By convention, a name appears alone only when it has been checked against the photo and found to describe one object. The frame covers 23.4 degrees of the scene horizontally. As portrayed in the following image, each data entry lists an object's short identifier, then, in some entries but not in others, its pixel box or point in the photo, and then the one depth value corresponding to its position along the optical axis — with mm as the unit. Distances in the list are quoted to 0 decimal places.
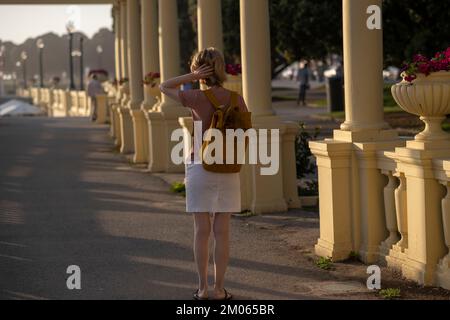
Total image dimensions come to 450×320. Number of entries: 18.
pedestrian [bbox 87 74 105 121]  39125
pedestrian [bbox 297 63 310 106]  43412
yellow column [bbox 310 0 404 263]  9266
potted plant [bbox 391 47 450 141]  8070
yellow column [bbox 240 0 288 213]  12516
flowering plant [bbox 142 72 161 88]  19562
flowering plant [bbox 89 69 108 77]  56650
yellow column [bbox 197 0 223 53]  14680
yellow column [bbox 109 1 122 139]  28344
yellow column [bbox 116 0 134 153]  23891
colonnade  12617
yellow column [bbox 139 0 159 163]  20562
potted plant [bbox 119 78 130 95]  28414
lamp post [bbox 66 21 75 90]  55859
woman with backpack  7629
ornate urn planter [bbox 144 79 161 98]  19578
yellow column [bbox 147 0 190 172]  18469
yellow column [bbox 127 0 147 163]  23812
